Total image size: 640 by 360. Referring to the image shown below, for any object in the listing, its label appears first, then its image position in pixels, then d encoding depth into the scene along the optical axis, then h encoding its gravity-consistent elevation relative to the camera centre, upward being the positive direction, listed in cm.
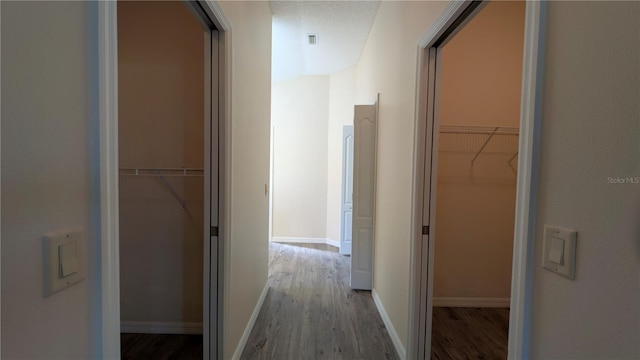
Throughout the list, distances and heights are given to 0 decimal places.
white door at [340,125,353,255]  446 -35
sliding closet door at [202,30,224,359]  167 -30
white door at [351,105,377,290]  331 -41
